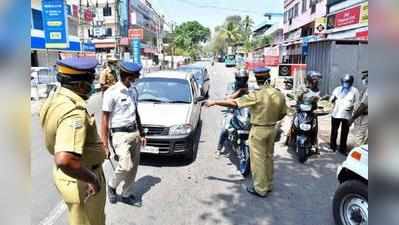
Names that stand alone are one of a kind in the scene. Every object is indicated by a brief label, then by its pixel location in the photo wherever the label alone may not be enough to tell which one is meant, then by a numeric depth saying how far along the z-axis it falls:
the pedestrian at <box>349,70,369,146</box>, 5.40
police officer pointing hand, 4.41
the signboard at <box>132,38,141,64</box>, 32.81
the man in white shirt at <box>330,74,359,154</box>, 6.26
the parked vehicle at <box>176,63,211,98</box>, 14.21
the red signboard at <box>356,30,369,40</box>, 15.98
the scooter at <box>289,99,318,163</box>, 6.12
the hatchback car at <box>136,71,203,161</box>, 5.62
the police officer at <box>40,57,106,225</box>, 2.13
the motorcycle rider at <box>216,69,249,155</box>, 6.07
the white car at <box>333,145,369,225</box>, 3.22
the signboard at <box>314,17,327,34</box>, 23.39
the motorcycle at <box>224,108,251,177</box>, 5.39
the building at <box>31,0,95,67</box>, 24.64
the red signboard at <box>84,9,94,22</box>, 34.21
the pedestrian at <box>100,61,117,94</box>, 7.57
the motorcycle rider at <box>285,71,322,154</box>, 6.33
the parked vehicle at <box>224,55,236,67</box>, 54.97
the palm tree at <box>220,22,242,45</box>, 85.06
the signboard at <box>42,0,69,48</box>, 15.69
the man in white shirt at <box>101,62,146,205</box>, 4.15
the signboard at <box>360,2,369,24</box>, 16.08
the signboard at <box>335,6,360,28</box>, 18.30
